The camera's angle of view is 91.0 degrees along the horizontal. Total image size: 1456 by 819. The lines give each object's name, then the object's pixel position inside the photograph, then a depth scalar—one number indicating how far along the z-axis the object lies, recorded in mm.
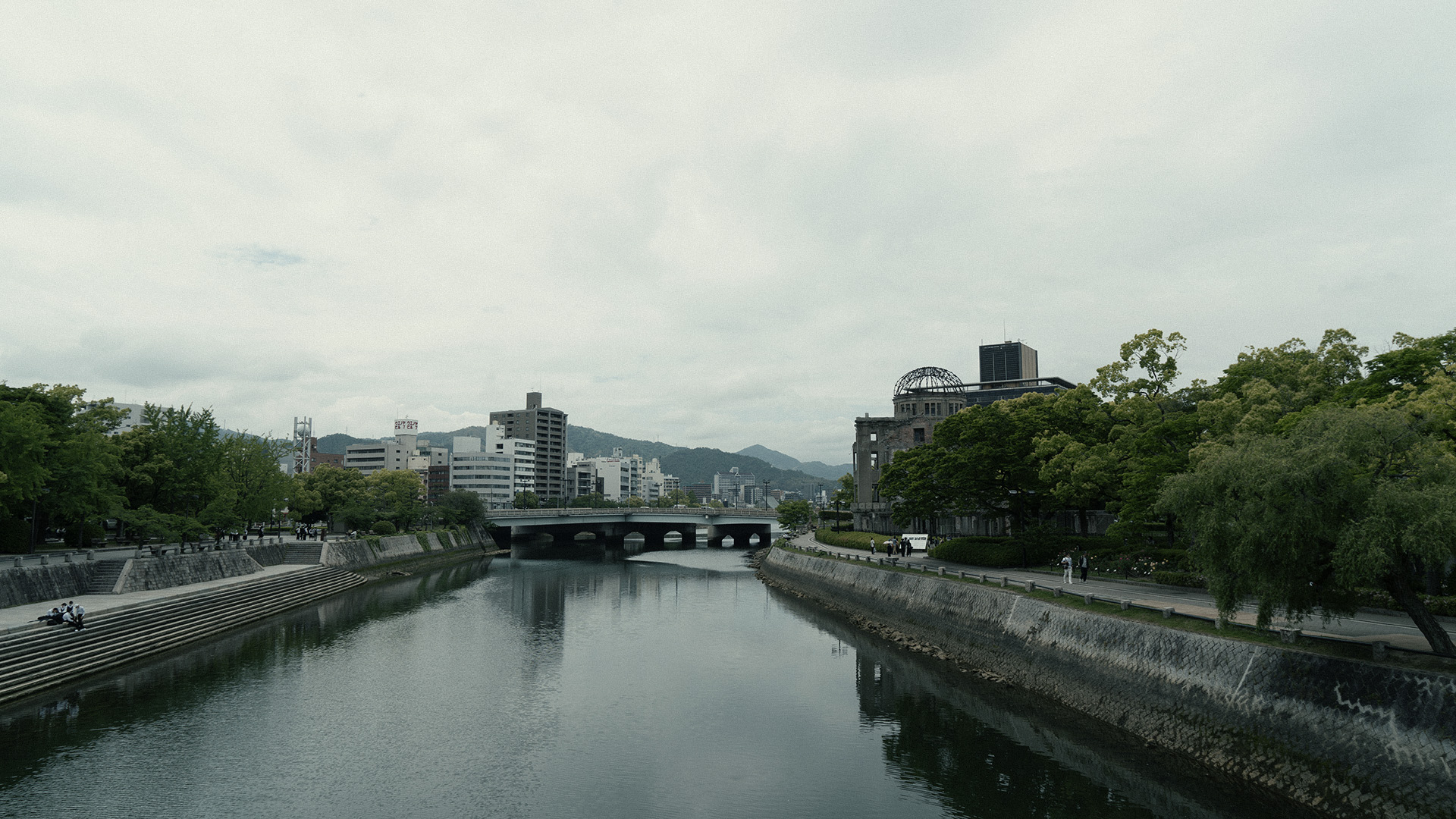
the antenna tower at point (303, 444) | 195125
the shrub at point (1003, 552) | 52250
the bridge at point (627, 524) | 130500
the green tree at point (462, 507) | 116875
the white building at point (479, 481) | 198375
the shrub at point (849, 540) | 80169
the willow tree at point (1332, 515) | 19078
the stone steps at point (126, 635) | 32844
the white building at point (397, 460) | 196250
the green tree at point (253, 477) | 73875
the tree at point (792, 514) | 126312
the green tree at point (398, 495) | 102244
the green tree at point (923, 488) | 58938
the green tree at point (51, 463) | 42688
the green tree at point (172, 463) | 59812
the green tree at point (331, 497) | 91188
